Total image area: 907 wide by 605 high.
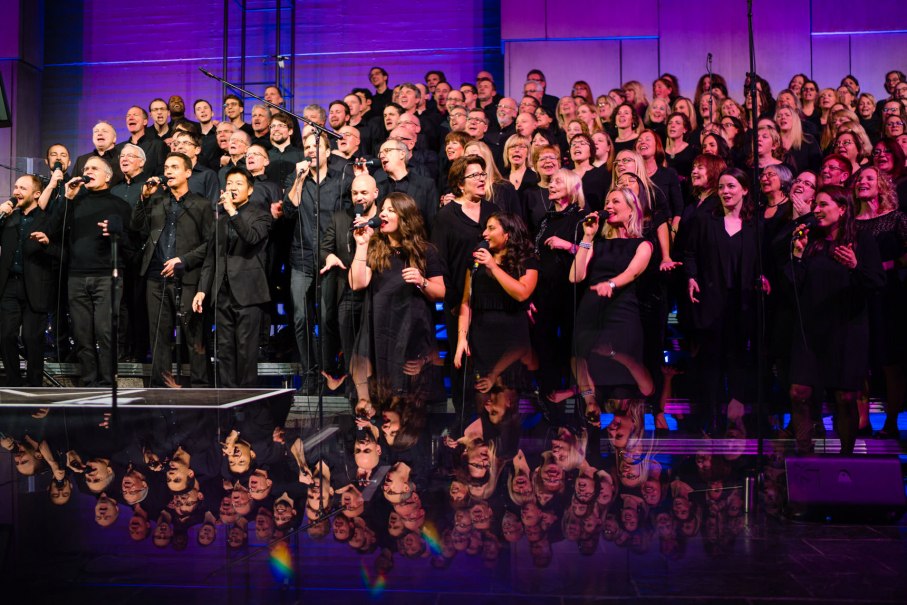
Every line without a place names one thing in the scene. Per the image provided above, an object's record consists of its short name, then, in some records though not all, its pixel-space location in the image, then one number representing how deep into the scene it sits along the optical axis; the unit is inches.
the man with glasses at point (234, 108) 285.1
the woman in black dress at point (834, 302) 164.1
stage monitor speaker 92.7
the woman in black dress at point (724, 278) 190.7
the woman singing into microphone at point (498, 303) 175.5
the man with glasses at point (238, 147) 232.7
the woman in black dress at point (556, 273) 193.9
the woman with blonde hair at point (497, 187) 198.1
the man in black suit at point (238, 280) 192.5
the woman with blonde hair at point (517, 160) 216.8
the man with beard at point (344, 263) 190.2
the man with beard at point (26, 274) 188.9
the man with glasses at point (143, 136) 267.7
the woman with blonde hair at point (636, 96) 287.4
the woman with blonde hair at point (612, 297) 179.9
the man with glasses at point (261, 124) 266.8
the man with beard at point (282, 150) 221.3
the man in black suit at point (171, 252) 194.7
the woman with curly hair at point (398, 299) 179.9
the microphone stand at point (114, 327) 145.2
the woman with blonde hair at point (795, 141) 229.8
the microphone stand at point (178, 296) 195.3
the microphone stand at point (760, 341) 112.1
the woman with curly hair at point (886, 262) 175.9
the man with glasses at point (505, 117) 259.8
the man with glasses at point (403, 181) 204.8
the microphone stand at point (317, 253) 163.7
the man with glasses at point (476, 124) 240.8
